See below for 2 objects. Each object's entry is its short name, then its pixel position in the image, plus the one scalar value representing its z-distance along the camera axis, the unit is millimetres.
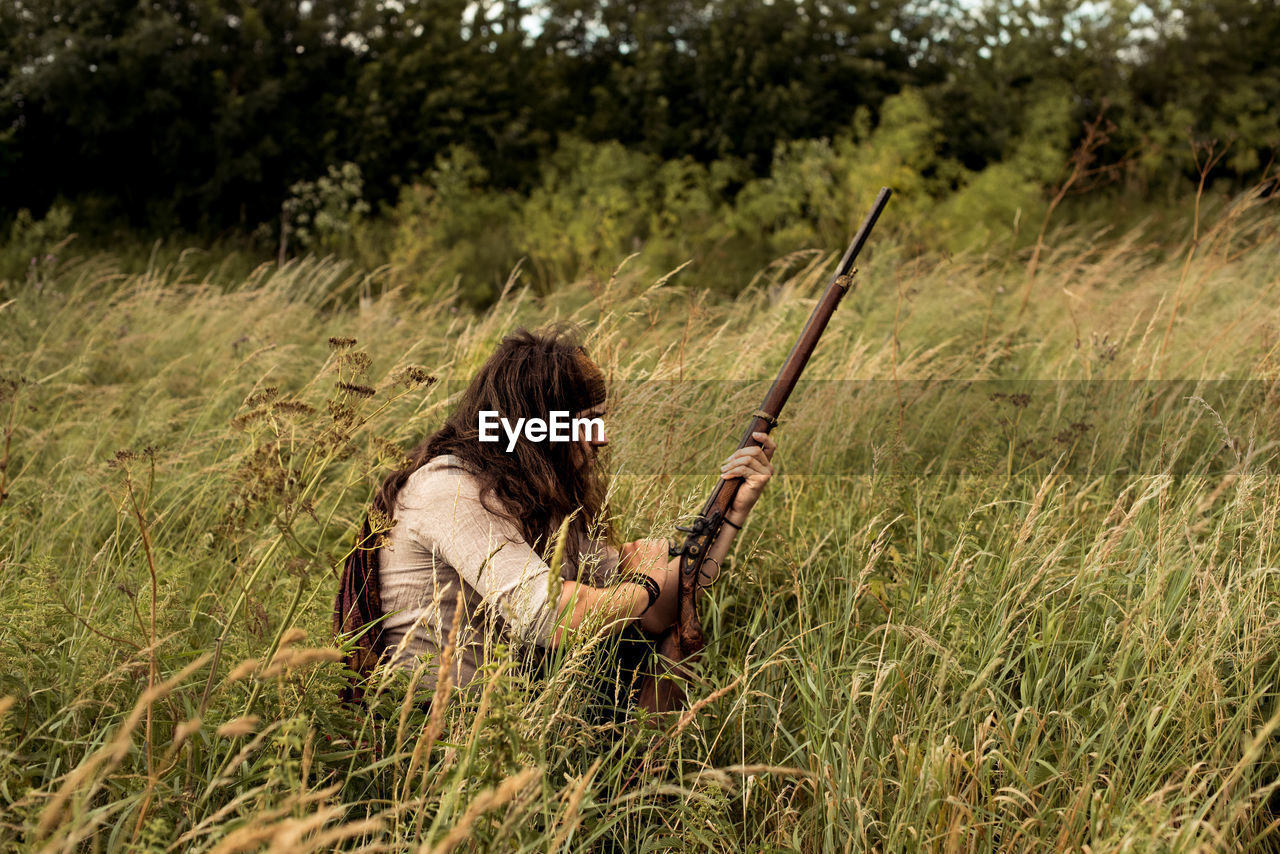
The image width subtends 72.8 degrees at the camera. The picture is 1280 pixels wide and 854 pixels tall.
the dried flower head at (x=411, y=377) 1627
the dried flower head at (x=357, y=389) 1480
